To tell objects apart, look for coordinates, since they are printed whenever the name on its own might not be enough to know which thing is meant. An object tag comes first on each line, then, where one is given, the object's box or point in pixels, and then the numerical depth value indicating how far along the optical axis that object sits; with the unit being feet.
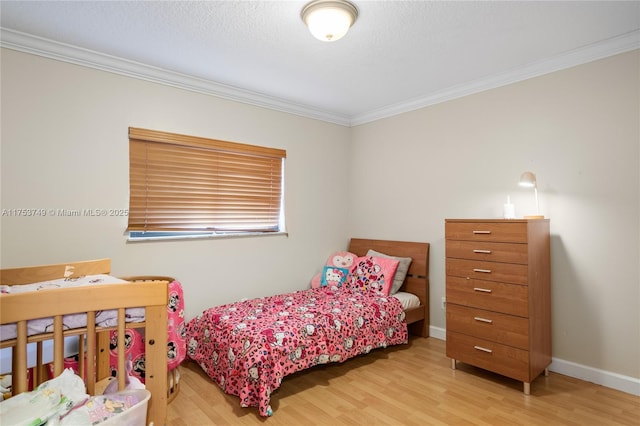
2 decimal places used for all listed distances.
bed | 7.54
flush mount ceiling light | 6.59
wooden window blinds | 9.57
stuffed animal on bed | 12.35
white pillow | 11.69
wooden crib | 4.36
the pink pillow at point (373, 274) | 11.40
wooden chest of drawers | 8.03
